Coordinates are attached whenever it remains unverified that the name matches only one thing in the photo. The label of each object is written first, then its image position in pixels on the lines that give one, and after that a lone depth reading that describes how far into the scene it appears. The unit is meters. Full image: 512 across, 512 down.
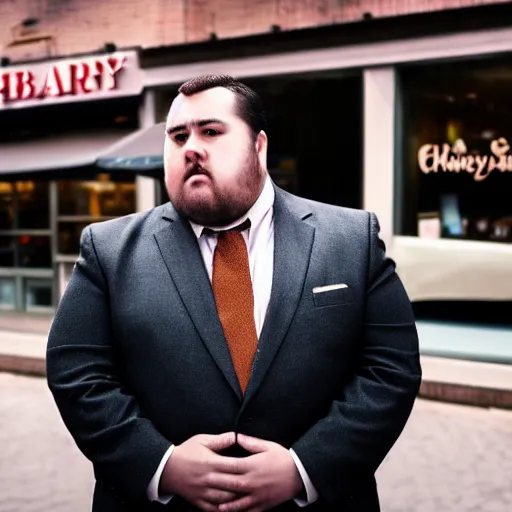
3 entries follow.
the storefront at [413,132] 7.41
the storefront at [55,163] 9.49
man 1.79
